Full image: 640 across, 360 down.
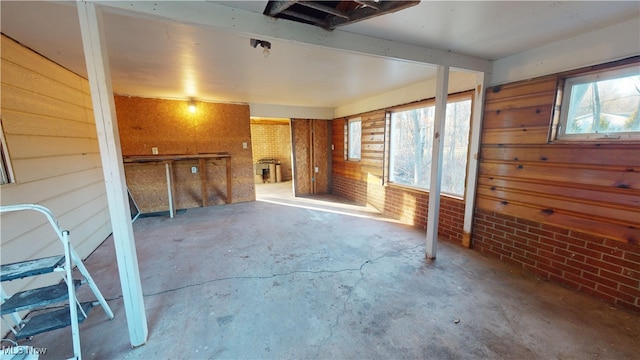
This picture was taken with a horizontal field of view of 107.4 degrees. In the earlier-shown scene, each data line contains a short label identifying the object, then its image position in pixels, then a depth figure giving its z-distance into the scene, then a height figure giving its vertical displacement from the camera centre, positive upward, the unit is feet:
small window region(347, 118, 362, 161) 18.01 +0.50
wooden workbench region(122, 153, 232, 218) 14.37 -0.86
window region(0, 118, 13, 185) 5.90 -0.38
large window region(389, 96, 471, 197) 10.35 -0.05
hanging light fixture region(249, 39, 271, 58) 6.75 +2.96
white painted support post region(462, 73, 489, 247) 9.06 -0.51
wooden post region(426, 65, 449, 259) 8.27 -0.49
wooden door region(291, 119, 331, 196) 20.16 -0.81
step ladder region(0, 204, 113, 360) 4.39 -2.88
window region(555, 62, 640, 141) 6.16 +1.05
